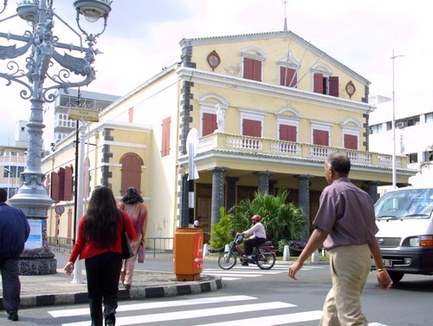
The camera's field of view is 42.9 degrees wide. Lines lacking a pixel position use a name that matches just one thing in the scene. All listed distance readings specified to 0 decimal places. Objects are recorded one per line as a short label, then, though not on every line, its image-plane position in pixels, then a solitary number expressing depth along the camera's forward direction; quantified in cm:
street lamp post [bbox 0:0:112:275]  1255
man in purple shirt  479
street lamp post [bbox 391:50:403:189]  3038
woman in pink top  1007
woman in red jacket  601
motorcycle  1741
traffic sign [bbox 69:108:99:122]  1135
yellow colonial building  2822
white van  1038
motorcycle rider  1758
